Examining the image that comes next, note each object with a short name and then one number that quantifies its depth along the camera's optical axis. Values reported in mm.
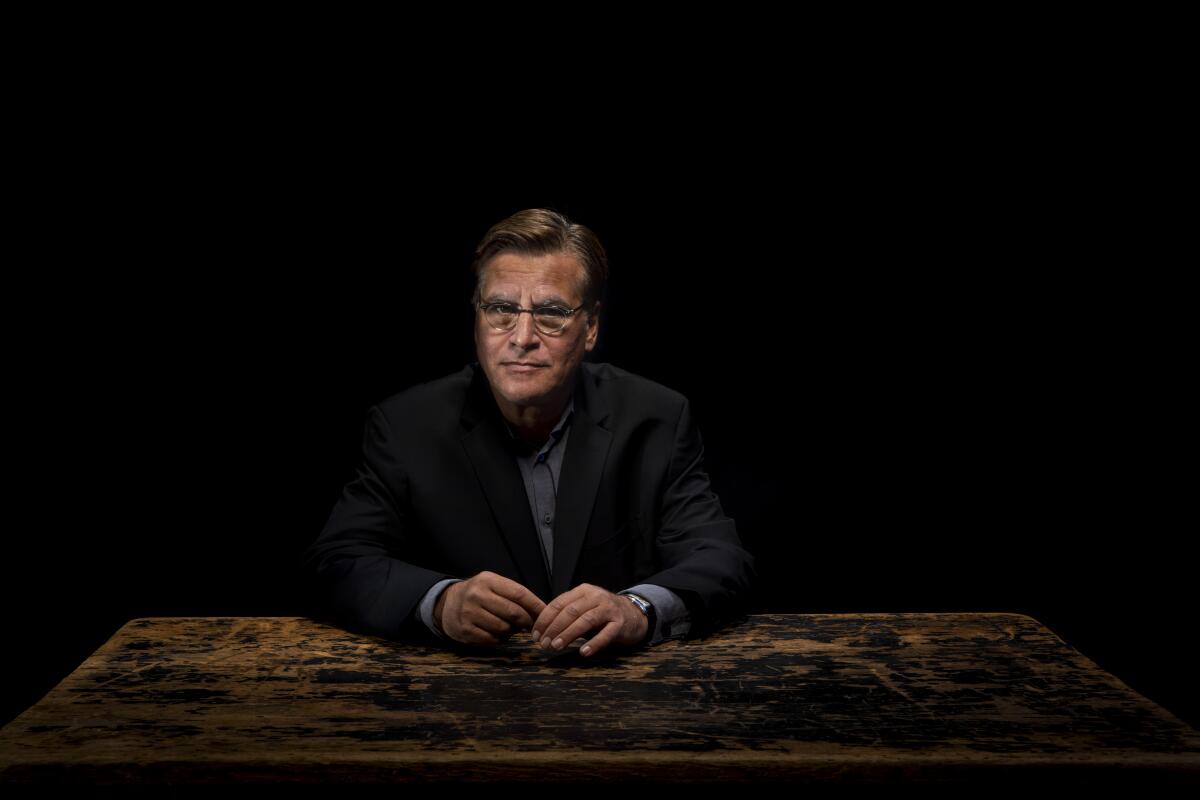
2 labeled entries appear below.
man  3375
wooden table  2293
